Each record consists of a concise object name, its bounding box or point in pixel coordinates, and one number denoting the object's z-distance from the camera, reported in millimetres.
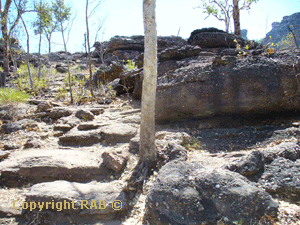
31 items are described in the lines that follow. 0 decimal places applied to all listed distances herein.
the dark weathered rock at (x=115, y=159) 3641
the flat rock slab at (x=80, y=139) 4941
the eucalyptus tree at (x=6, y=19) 10086
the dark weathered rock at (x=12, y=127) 5492
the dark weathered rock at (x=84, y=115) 6202
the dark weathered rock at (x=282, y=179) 2549
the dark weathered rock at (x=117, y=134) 4891
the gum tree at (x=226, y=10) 11365
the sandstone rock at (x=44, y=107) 6746
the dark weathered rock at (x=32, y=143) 4609
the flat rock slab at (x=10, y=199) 2786
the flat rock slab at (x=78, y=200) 2742
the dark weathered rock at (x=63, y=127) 5605
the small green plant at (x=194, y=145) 4273
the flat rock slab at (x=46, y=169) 3516
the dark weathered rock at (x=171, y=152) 3729
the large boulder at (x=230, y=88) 4629
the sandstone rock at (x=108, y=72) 10170
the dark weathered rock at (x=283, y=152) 3018
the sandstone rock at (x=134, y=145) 4285
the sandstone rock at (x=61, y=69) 15296
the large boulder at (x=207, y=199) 2189
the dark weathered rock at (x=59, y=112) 6340
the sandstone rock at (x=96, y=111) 6720
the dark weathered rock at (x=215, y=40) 7880
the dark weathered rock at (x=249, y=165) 2865
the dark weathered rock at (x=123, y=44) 17641
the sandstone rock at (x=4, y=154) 4142
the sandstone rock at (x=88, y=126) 5465
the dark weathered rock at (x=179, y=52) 6633
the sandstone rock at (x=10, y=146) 4590
